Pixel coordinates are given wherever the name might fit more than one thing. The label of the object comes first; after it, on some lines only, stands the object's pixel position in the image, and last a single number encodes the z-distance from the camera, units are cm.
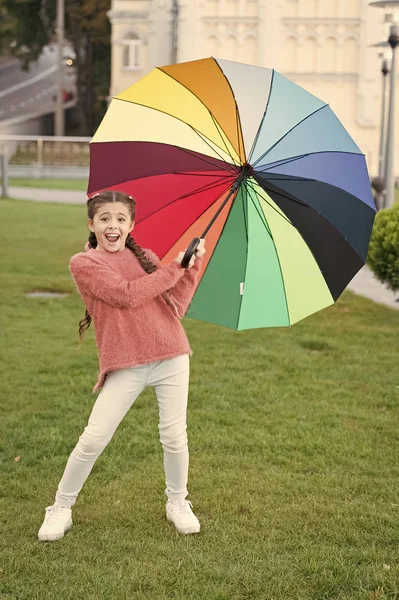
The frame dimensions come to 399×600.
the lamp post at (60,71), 4641
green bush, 956
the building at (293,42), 4509
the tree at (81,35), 4950
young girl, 430
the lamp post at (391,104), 1289
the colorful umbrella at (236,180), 445
